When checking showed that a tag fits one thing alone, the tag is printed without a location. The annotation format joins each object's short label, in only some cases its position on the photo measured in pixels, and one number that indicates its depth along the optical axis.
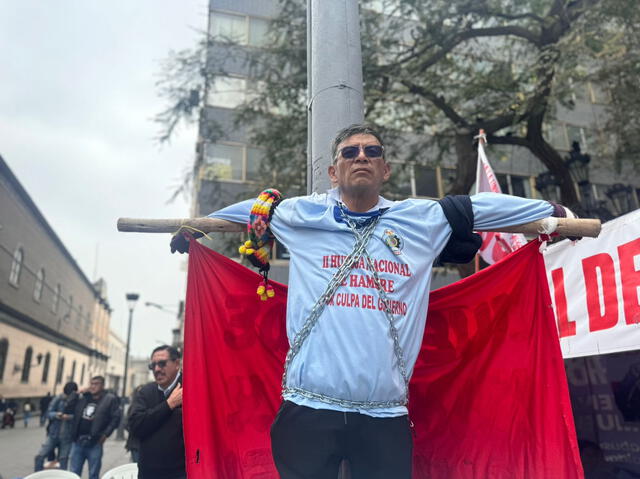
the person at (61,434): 8.95
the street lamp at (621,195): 8.51
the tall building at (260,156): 14.69
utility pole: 2.74
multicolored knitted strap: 2.20
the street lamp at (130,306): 19.48
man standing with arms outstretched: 1.76
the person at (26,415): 23.34
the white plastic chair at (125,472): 4.98
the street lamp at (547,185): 9.39
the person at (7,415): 22.05
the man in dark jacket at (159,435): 3.85
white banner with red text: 3.81
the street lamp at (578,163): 9.47
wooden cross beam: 2.15
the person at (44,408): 22.87
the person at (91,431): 7.89
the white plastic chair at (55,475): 4.54
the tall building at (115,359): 77.62
